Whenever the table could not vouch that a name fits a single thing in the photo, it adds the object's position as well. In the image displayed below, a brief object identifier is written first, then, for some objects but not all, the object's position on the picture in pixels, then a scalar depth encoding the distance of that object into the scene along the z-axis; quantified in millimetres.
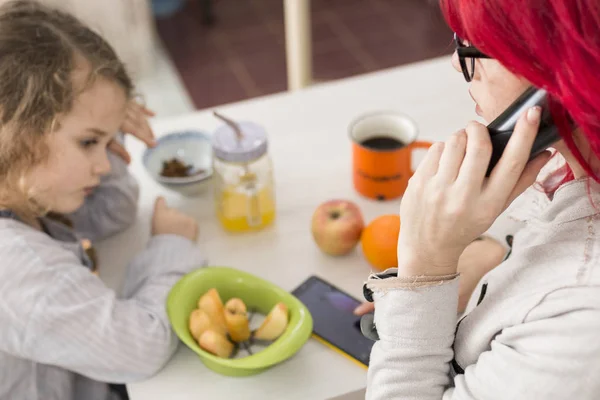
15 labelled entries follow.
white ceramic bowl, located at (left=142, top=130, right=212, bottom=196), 1305
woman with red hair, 664
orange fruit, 1067
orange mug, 1188
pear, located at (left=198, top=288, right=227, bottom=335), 996
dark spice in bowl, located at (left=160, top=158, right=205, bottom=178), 1275
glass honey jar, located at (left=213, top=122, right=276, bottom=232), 1152
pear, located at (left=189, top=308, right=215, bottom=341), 983
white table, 963
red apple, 1100
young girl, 966
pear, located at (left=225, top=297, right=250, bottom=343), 989
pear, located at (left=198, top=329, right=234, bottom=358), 956
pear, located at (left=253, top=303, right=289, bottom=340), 988
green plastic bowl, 938
